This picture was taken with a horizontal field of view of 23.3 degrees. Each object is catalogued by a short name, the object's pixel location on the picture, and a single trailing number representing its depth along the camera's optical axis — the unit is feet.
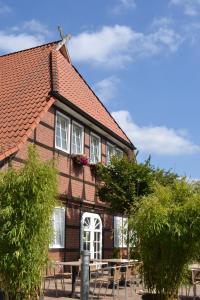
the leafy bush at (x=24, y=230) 23.45
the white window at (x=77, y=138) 50.39
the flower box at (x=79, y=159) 48.65
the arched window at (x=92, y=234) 50.55
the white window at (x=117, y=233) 59.24
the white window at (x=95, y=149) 54.60
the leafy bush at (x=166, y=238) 26.18
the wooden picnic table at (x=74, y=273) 33.98
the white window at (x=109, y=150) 58.76
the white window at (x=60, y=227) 45.75
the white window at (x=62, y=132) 47.49
